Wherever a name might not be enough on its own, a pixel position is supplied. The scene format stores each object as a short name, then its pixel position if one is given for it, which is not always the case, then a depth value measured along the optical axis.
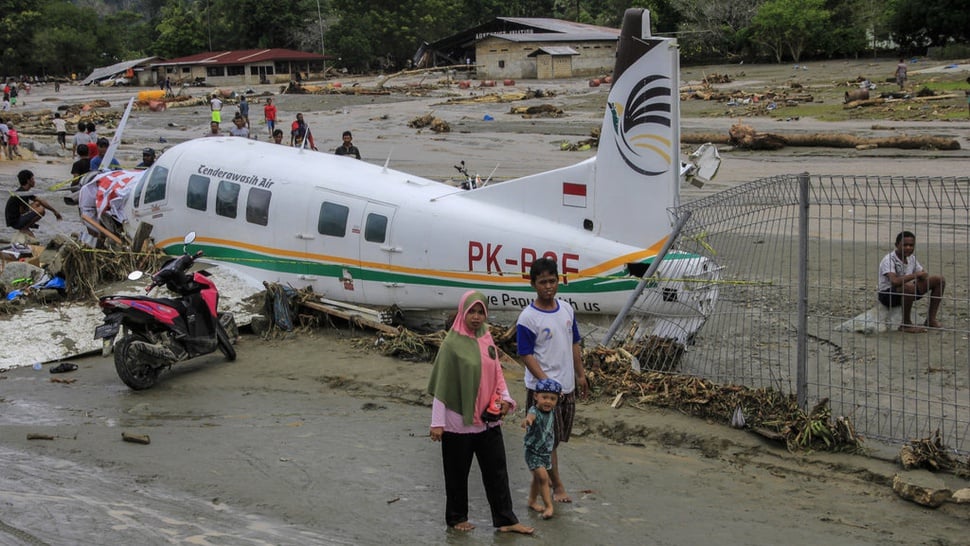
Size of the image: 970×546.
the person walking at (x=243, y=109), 40.48
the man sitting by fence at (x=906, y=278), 9.08
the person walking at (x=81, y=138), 24.05
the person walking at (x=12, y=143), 32.22
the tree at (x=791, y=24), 59.84
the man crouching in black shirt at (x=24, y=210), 15.36
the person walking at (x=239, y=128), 25.48
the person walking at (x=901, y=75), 40.59
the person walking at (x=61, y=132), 37.34
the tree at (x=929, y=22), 53.38
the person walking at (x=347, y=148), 19.23
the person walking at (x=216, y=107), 39.13
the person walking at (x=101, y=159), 16.90
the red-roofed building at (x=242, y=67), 81.00
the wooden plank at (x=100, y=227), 14.01
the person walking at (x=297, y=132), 26.23
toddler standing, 6.41
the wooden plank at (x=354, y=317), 11.72
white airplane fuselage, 10.00
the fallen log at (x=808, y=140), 24.16
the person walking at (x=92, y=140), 21.36
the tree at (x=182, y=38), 98.50
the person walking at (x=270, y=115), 37.81
